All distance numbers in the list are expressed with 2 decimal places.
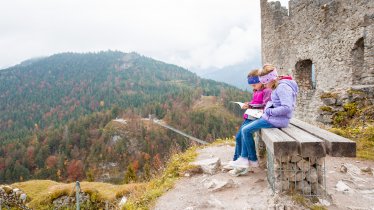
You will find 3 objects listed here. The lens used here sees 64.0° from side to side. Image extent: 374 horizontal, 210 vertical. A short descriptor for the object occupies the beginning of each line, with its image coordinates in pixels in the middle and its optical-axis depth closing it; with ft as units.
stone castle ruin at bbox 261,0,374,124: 28.53
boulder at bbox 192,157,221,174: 18.37
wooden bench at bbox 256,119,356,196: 11.88
